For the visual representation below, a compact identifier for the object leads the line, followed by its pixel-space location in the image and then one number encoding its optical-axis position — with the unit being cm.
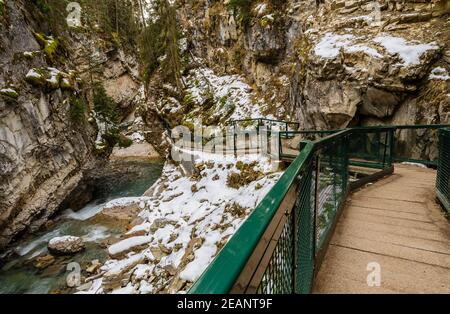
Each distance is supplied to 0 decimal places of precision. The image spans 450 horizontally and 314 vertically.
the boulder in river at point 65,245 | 1227
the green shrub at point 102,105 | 3092
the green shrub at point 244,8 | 2145
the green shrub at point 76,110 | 1791
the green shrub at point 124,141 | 3296
